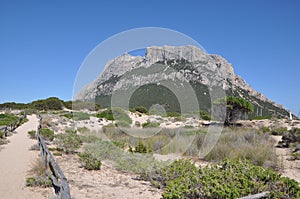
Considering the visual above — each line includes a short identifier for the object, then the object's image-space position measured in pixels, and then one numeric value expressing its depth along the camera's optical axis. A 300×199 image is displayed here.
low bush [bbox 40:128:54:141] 16.06
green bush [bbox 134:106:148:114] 40.43
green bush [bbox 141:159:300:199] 5.39
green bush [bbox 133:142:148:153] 11.31
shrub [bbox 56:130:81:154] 12.46
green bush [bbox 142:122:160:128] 24.69
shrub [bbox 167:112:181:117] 34.12
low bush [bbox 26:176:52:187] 6.98
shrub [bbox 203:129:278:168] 9.93
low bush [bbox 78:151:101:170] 9.04
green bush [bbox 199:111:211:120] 33.52
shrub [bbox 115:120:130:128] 24.63
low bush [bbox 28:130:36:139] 18.27
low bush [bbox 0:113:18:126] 25.51
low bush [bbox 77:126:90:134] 19.84
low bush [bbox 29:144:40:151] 13.34
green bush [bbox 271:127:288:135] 19.28
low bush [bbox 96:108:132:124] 29.32
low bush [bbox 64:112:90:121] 32.03
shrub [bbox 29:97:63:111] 61.22
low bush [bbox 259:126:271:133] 20.76
